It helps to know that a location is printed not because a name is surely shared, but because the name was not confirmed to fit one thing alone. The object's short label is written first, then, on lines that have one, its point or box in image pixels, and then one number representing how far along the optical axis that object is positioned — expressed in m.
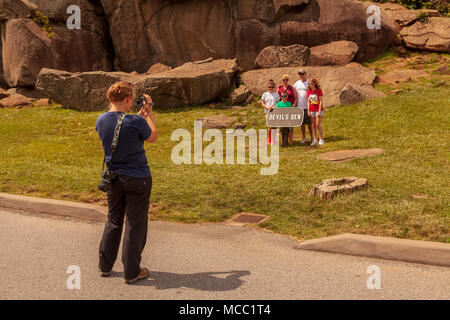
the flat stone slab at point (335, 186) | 7.67
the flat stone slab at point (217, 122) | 15.47
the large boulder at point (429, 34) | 21.14
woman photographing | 4.93
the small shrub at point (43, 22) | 22.75
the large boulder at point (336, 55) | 21.05
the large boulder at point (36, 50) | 22.33
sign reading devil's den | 12.15
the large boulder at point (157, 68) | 22.24
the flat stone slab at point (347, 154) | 10.70
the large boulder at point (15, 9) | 22.64
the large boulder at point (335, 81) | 16.08
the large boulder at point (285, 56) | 20.12
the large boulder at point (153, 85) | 18.45
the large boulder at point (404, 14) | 22.64
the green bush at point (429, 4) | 24.02
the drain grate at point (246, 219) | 7.26
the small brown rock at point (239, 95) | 18.67
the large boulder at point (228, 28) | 22.38
